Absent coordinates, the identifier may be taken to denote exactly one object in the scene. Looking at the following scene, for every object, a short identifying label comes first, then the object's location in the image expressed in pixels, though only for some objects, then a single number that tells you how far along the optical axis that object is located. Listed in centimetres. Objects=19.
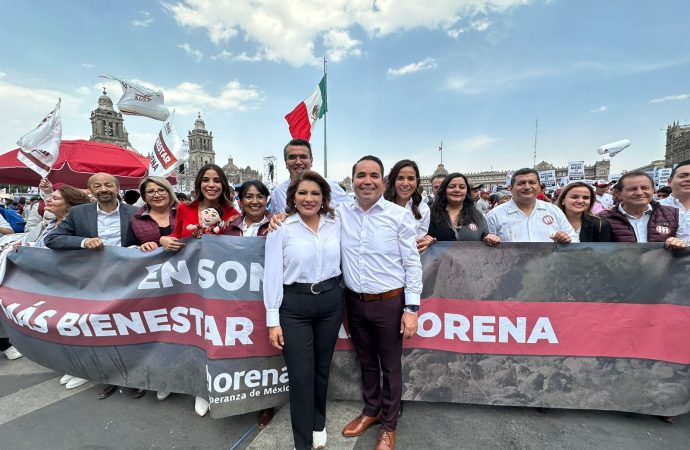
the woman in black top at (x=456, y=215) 295
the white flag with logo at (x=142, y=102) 711
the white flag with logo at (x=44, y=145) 438
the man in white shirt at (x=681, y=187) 326
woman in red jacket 283
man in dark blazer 289
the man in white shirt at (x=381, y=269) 216
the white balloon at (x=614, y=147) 1402
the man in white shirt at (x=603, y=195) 889
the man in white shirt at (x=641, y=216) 284
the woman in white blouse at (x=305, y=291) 206
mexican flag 717
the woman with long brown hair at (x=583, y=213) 295
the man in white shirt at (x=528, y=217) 292
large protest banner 247
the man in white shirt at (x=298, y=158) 315
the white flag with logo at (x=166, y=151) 655
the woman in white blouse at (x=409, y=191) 296
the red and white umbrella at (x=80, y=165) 664
